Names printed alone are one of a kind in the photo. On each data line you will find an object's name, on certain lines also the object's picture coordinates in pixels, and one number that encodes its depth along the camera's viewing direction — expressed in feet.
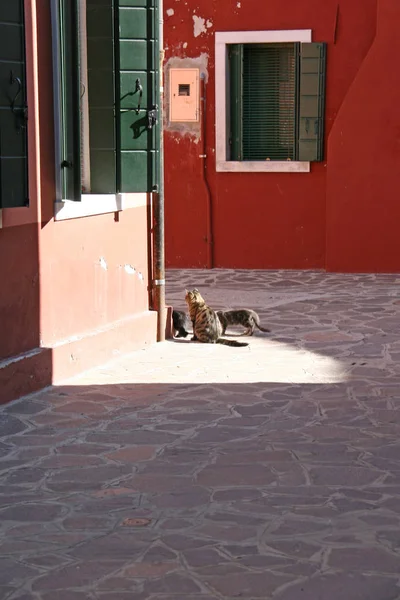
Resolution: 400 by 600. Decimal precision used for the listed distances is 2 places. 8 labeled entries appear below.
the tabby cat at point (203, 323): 45.13
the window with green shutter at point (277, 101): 65.08
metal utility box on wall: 66.87
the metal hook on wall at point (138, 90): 40.35
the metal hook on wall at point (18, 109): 32.87
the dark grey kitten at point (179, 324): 47.10
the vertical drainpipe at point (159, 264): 44.73
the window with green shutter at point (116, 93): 40.09
